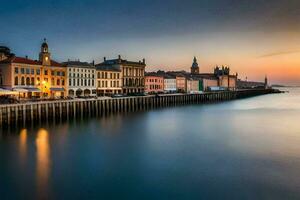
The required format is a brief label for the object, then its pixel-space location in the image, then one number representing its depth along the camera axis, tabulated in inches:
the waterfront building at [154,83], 4099.4
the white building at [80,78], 2901.1
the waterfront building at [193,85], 5320.4
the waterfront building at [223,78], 7185.0
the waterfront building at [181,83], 4877.0
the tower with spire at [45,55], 2642.7
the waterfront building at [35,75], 2358.5
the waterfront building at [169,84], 4581.2
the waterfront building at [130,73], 3617.1
